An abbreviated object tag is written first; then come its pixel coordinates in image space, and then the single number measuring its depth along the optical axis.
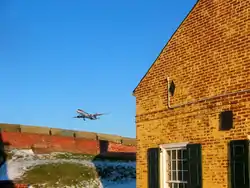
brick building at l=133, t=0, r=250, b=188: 9.93
